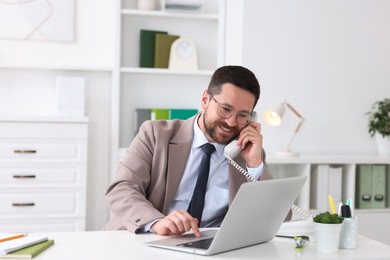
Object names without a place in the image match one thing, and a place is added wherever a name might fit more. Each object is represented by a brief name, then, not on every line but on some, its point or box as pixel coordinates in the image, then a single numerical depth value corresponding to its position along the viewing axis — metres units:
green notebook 1.62
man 2.33
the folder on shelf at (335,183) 4.36
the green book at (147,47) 4.81
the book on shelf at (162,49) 4.80
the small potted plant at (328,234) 1.82
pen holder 1.89
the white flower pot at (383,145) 4.71
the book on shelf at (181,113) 4.78
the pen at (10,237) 1.78
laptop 1.70
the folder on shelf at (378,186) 4.46
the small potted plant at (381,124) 4.66
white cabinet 4.30
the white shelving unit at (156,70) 4.76
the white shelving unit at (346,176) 4.30
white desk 1.68
